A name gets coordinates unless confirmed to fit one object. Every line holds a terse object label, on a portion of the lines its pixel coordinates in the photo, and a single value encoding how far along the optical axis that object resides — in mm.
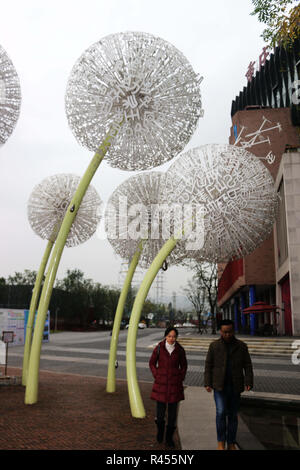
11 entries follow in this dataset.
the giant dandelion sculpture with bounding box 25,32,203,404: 5980
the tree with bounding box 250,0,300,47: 9133
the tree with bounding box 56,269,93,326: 71562
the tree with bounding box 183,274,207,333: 48616
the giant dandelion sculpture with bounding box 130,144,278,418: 6117
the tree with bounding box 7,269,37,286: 74500
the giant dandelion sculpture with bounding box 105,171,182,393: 7918
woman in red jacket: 4934
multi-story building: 26281
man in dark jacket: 4535
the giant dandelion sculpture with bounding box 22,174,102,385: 9797
